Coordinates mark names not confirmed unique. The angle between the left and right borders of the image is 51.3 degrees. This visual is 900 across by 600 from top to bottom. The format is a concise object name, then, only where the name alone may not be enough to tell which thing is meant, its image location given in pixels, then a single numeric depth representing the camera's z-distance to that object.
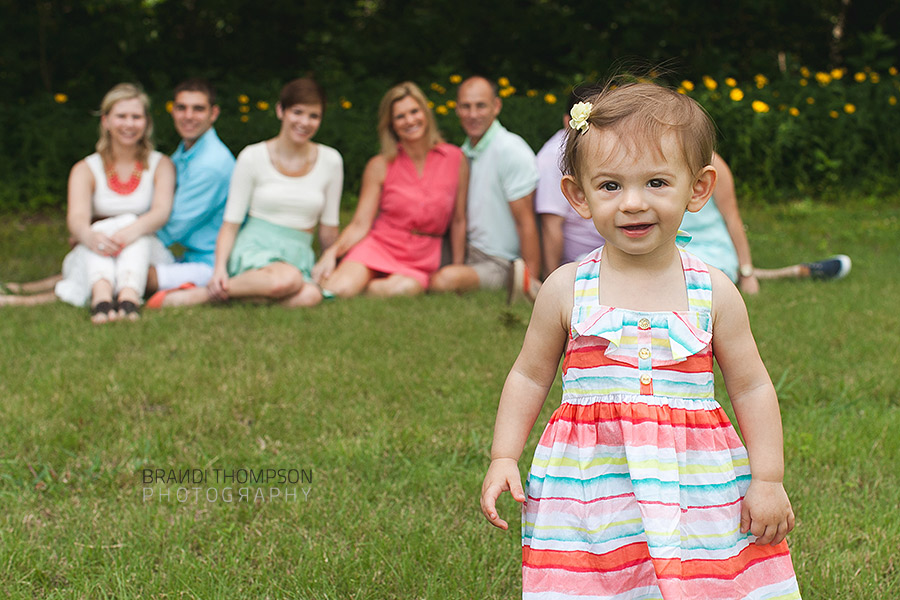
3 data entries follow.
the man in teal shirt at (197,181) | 6.09
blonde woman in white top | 5.68
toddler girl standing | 1.65
